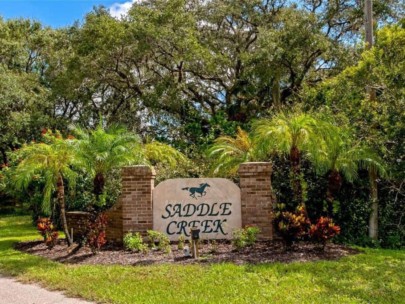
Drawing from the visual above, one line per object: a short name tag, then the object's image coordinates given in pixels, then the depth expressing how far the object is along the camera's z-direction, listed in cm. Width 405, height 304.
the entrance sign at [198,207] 953
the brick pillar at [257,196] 938
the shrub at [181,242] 888
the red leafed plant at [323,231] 800
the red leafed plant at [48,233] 966
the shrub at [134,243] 884
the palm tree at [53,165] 930
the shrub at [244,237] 861
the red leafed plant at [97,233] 881
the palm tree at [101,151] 898
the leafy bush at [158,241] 880
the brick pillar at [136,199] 954
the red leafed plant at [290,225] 813
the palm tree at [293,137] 871
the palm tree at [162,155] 1319
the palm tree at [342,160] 931
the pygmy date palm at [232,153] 1112
